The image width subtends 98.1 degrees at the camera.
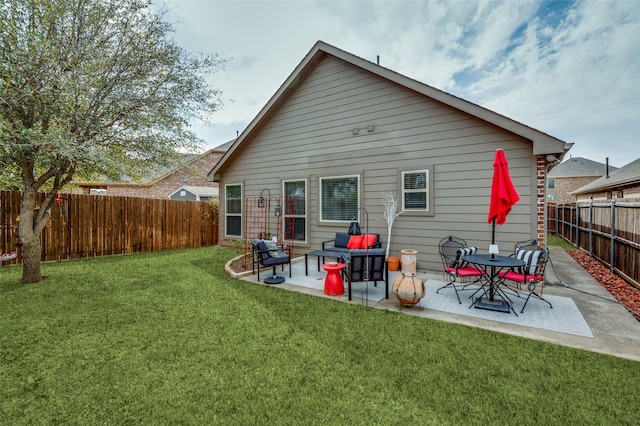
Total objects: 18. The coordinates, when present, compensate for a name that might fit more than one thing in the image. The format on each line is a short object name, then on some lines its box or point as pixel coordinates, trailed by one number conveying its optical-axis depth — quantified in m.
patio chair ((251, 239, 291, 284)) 6.16
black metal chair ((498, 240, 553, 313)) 4.32
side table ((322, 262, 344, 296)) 5.15
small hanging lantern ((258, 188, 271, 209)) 9.33
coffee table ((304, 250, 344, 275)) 6.05
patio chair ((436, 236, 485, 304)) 4.73
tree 4.93
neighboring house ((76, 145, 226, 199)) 20.25
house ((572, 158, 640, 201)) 12.02
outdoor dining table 4.18
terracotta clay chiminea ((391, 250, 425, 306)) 4.31
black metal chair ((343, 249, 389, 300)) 4.89
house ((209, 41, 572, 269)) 5.78
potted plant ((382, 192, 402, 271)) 6.84
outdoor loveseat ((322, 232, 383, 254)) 6.82
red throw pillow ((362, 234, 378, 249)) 6.85
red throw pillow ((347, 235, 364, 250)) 6.91
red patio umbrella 4.27
